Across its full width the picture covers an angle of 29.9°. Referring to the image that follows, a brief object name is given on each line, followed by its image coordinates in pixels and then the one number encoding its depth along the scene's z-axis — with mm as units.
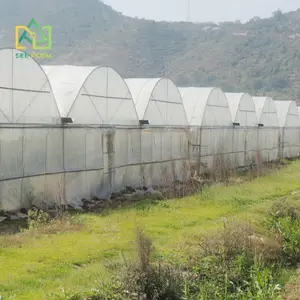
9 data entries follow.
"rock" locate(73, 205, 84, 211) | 16786
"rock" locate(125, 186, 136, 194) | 19998
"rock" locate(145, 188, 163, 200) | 19470
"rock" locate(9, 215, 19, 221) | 14371
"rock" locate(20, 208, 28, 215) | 15105
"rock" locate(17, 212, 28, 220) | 14633
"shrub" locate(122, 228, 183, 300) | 8633
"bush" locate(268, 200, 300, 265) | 11906
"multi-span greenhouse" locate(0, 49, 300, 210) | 15281
